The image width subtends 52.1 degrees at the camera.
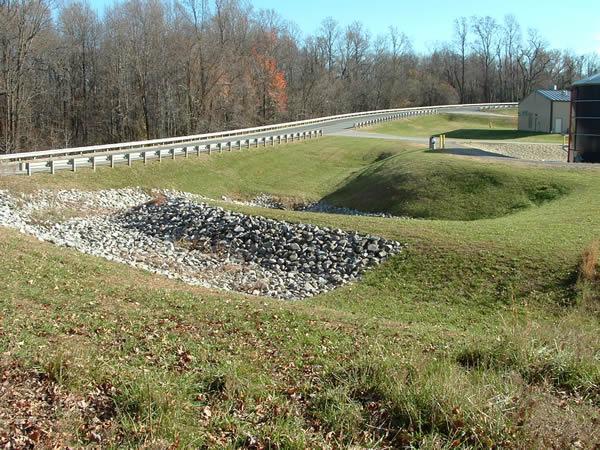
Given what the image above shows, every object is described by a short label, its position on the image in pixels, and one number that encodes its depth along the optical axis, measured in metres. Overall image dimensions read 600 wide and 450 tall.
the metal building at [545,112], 57.41
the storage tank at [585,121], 36.41
